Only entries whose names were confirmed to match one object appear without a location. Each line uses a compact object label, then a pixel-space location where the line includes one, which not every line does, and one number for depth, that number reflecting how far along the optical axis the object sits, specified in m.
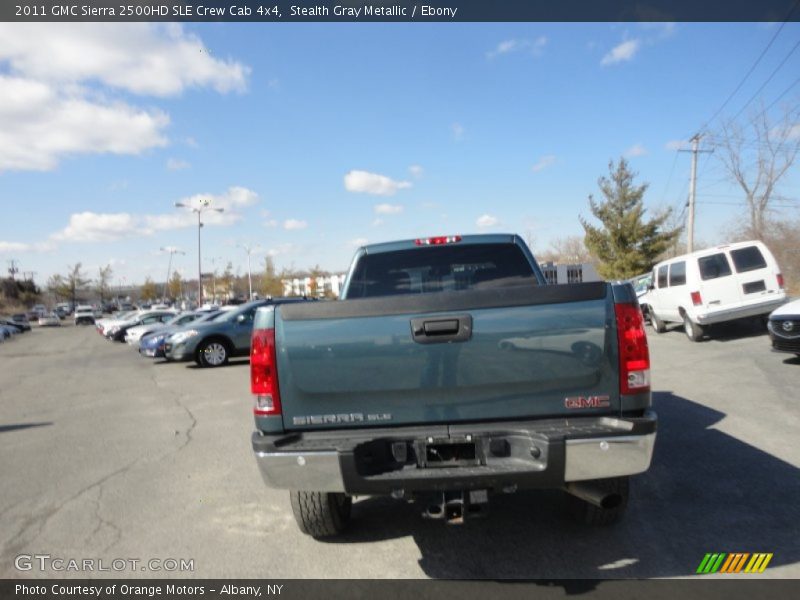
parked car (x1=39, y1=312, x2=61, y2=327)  71.00
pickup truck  3.10
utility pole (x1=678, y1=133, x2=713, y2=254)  33.50
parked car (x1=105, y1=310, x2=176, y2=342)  27.78
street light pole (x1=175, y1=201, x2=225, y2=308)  47.33
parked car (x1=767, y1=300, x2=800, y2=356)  9.10
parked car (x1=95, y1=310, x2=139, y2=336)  34.06
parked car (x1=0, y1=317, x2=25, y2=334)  51.56
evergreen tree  39.62
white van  13.29
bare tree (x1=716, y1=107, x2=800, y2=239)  37.91
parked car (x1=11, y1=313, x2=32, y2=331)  69.31
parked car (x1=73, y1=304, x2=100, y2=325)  67.50
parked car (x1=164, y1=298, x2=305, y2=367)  15.55
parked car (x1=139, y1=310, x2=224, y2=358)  17.81
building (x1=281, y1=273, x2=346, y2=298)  86.69
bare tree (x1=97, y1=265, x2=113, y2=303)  123.44
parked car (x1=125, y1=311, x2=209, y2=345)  22.14
